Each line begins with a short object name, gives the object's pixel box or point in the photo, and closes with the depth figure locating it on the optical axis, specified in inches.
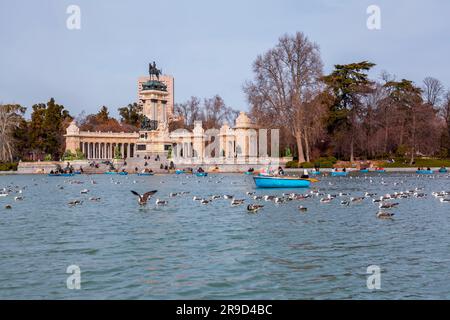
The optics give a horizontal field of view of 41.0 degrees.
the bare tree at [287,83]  2891.2
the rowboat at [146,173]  2989.7
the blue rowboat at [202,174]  2717.5
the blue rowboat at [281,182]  1695.4
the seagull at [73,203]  1296.8
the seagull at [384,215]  978.7
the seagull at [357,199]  1248.0
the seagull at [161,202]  1245.7
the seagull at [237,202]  1208.2
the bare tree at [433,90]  3826.3
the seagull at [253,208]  1083.9
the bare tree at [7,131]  3870.6
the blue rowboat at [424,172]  2650.1
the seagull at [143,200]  1156.9
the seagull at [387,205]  1118.4
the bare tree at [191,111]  4909.0
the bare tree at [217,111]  4800.7
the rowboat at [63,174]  3046.3
